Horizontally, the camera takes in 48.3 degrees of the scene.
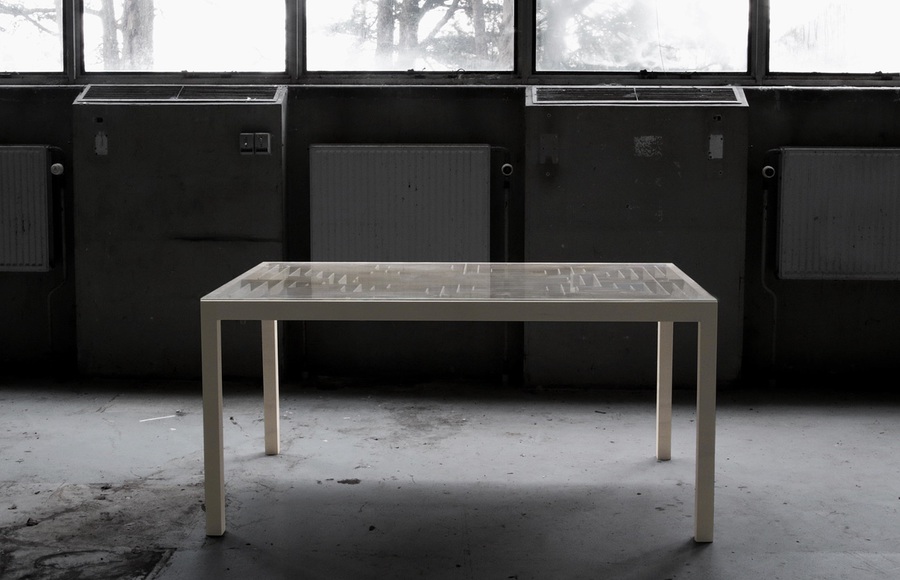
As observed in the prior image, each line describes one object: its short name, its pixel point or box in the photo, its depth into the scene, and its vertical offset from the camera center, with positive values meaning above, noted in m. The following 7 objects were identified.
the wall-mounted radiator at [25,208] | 4.48 -0.09
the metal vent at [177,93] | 4.45 +0.42
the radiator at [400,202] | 4.39 -0.07
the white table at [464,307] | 2.44 -0.29
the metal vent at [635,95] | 4.35 +0.40
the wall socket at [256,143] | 4.37 +0.19
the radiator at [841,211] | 4.31 -0.10
